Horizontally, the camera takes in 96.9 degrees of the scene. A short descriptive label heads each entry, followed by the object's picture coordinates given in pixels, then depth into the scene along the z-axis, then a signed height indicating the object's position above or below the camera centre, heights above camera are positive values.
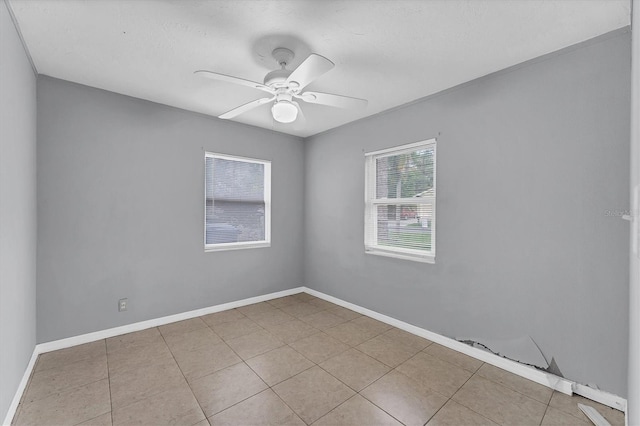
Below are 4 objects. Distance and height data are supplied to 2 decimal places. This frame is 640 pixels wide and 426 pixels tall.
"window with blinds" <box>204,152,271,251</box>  3.68 +0.11
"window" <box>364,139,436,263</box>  3.03 +0.12
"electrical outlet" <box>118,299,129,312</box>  2.97 -0.99
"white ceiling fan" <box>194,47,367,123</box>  1.82 +0.88
